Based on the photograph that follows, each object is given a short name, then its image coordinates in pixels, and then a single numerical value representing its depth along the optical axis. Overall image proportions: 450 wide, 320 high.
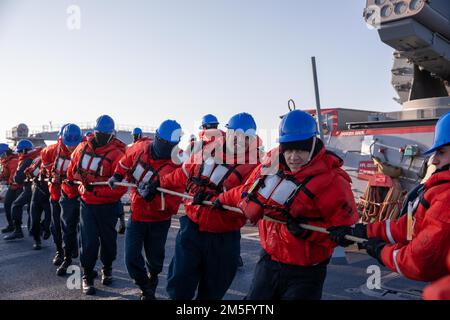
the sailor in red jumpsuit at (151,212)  4.45
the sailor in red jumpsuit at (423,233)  1.99
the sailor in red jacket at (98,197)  4.93
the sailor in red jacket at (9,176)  9.00
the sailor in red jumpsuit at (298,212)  2.61
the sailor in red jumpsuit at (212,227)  3.54
